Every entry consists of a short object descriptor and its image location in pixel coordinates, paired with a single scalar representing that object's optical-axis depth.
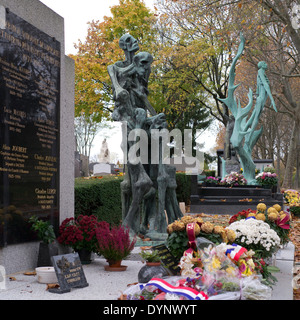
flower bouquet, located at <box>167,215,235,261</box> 5.26
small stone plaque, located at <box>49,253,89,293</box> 4.74
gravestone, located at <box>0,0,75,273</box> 5.51
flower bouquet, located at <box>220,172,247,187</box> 18.97
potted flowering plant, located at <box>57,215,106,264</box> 6.34
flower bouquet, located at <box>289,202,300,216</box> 16.25
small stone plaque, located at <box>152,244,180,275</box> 5.29
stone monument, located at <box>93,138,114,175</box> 27.23
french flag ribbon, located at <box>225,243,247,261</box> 4.39
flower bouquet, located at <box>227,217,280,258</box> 5.69
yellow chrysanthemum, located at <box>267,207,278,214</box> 7.18
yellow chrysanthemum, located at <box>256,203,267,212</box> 7.28
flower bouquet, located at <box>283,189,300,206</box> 17.38
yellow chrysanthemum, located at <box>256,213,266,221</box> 6.75
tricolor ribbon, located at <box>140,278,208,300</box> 3.65
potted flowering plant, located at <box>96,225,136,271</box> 6.00
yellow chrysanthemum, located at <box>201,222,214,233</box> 5.24
